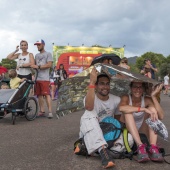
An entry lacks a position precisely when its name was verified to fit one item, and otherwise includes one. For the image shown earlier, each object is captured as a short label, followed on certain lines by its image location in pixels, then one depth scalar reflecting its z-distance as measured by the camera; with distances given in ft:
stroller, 20.39
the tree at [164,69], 187.11
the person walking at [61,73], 42.62
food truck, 88.12
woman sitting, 11.28
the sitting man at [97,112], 11.06
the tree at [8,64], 256.93
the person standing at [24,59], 23.32
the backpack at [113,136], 11.78
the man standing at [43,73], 23.67
